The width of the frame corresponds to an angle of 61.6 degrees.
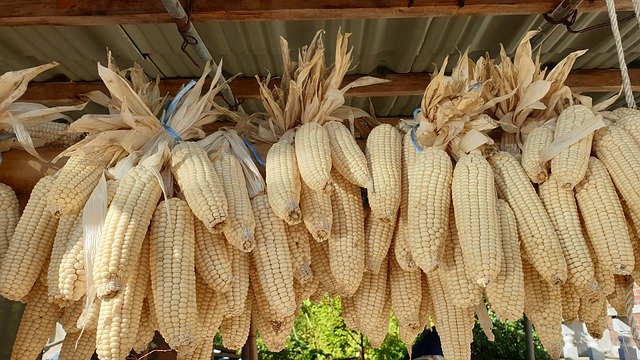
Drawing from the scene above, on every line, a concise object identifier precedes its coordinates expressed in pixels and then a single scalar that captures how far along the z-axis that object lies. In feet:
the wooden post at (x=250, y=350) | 18.61
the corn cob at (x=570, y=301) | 5.75
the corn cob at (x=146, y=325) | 5.11
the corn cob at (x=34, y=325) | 5.31
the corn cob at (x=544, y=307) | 5.38
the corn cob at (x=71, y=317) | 5.40
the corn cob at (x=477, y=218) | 4.79
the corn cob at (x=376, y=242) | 5.44
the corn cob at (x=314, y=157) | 5.25
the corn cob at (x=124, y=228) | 4.38
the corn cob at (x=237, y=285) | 5.03
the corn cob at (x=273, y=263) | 5.06
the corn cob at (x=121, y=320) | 4.41
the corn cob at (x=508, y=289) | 4.92
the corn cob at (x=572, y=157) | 5.29
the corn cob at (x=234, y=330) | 5.43
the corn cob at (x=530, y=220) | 4.99
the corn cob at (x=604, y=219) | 5.03
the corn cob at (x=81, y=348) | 5.29
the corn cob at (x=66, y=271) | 4.66
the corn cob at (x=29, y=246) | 4.96
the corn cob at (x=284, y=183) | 5.14
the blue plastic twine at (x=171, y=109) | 6.20
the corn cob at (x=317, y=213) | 5.20
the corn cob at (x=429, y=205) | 4.95
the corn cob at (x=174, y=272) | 4.51
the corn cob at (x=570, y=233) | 5.06
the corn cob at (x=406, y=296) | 5.63
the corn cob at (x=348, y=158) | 5.44
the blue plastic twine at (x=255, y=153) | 6.08
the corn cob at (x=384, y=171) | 5.31
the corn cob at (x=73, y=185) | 5.03
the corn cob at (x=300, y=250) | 5.36
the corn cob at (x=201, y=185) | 4.79
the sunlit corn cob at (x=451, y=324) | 5.56
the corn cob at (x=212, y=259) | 4.88
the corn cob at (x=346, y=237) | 5.25
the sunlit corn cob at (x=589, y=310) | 5.83
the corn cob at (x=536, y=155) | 5.53
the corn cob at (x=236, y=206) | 4.89
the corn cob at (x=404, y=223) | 5.42
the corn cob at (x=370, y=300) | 5.74
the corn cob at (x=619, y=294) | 5.79
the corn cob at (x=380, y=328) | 5.78
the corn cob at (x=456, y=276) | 5.06
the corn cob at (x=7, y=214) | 5.47
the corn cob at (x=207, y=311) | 5.09
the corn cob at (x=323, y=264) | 5.76
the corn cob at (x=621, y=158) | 5.34
